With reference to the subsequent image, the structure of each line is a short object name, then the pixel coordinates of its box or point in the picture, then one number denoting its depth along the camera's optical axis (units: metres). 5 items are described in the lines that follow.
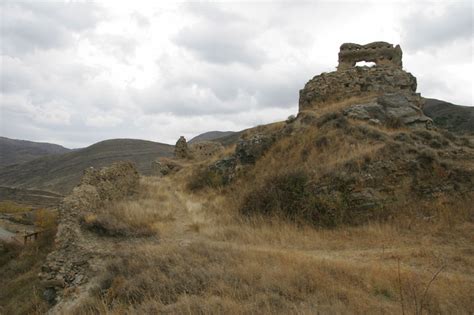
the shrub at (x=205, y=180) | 15.84
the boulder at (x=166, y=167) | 27.84
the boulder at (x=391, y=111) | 13.60
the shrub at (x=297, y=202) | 9.92
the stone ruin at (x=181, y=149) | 31.49
